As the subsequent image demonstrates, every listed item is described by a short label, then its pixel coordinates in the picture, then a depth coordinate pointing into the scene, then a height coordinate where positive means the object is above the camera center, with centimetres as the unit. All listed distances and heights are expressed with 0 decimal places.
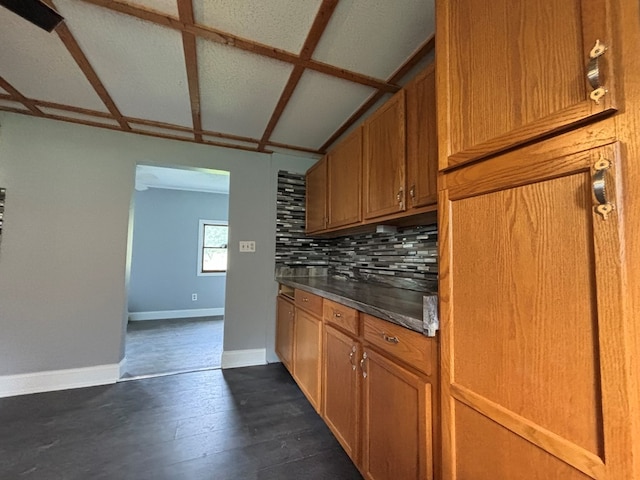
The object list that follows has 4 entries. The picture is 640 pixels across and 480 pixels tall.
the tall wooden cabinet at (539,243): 51 +4
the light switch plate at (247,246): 290 +9
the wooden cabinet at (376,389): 95 -57
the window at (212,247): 536 +15
